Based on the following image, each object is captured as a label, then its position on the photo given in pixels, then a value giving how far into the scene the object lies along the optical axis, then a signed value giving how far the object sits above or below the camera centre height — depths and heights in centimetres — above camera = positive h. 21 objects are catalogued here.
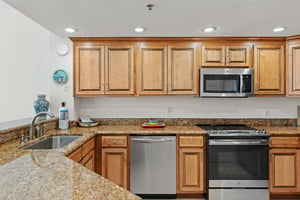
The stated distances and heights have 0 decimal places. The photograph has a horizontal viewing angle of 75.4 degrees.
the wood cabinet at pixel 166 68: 291 +46
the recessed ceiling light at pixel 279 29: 252 +92
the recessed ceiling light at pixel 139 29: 252 +92
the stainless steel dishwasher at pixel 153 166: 261 -90
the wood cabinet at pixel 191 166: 261 -91
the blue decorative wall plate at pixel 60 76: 294 +34
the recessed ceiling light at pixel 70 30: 255 +91
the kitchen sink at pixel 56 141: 226 -52
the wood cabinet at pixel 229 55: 290 +66
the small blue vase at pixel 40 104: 272 -9
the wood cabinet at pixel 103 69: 291 +44
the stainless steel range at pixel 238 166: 252 -87
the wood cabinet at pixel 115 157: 263 -79
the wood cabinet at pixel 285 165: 258 -88
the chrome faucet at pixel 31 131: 207 -35
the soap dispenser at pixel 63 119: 279 -30
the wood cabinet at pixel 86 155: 196 -62
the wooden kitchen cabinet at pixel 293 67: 283 +47
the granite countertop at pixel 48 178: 89 -44
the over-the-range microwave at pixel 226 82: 281 +25
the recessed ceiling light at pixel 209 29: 248 +92
